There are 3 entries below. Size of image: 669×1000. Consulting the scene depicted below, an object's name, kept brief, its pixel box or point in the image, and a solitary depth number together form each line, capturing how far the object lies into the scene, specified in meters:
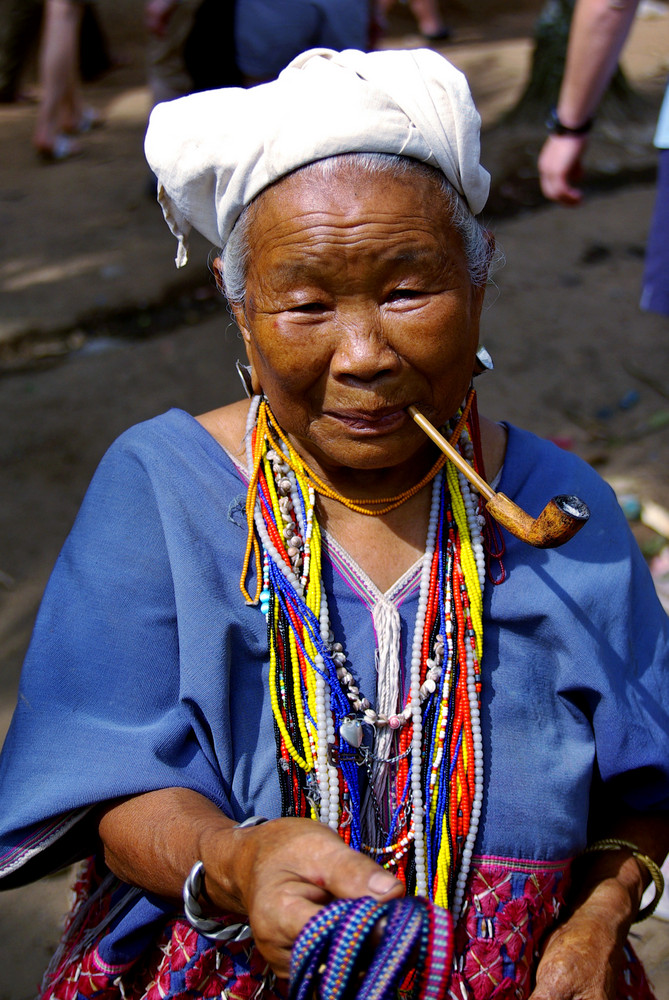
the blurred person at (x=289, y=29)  3.97
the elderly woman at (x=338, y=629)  1.47
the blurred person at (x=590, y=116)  2.89
